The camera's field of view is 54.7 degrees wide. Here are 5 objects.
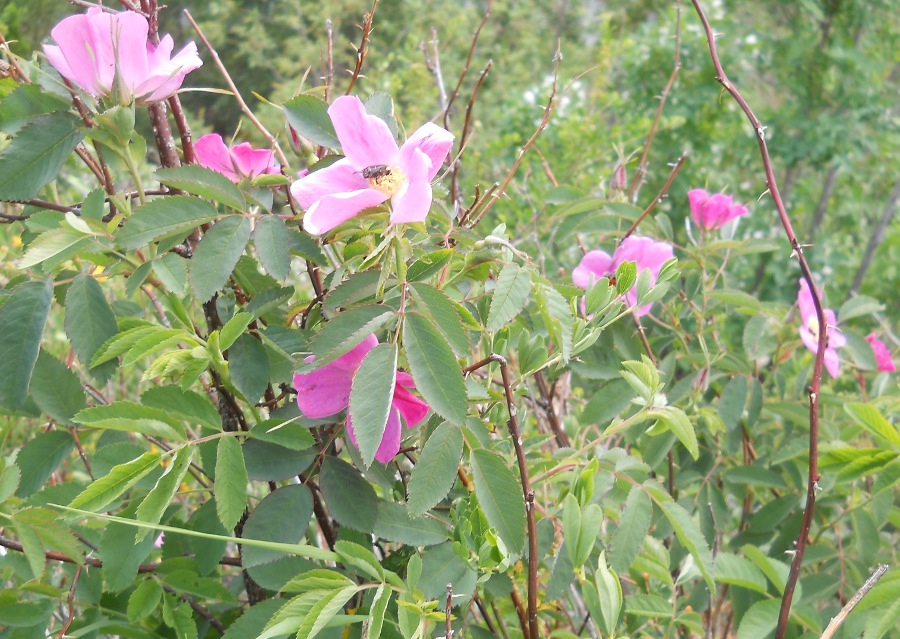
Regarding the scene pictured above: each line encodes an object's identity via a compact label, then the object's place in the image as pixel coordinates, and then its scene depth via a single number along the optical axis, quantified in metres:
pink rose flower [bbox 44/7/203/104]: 0.58
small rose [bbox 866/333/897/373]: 1.18
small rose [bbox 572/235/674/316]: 0.88
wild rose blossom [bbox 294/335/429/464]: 0.58
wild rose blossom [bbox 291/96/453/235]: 0.52
